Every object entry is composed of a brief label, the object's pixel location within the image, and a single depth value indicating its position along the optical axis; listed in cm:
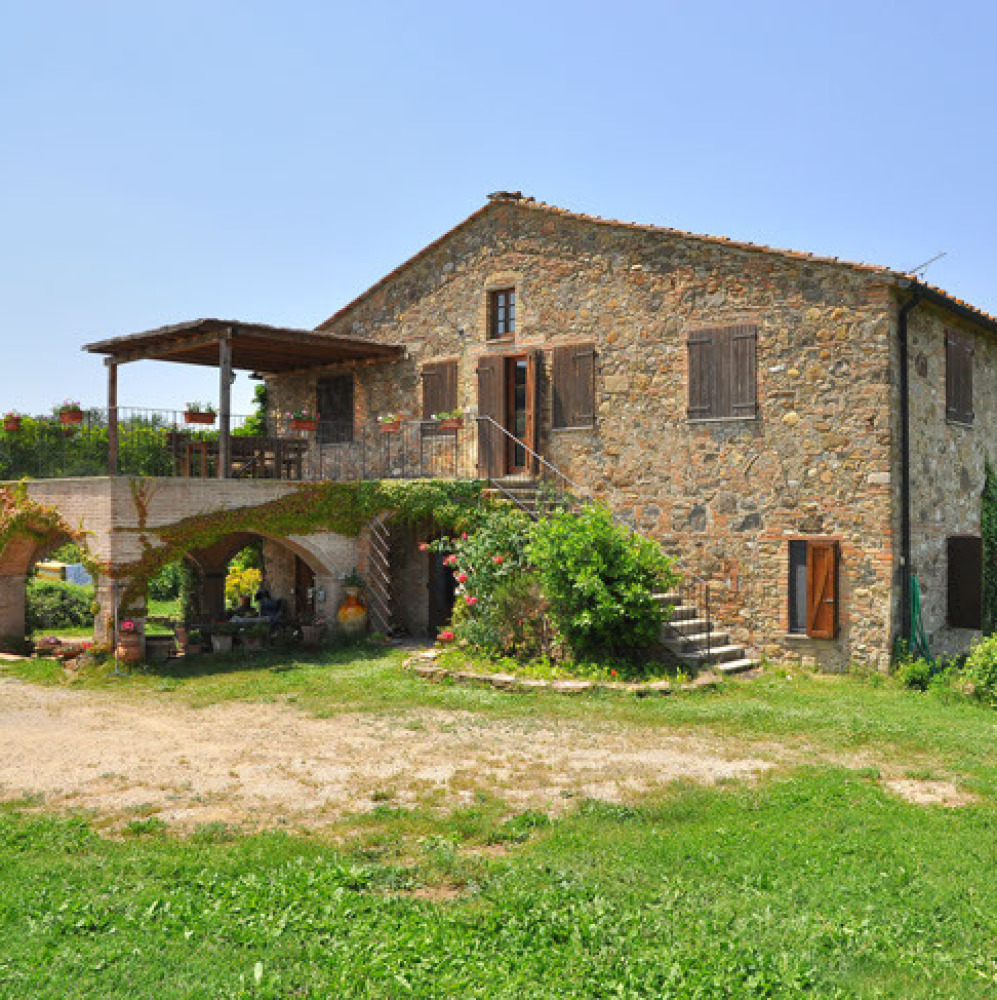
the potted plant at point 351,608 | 1502
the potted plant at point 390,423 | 1581
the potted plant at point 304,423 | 1609
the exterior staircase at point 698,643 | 1212
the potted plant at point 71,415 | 1425
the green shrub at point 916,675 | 1141
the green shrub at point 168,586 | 2220
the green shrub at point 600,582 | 1142
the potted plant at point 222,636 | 1430
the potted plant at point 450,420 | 1527
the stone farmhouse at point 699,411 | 1209
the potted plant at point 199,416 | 1490
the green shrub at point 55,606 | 1798
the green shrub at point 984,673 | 1070
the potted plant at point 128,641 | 1266
